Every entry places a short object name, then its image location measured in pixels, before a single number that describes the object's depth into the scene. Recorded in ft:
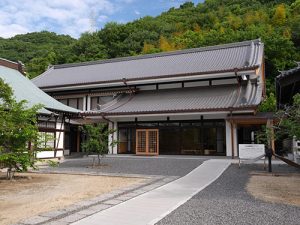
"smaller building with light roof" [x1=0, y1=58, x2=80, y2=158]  42.93
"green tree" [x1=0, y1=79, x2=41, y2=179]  25.78
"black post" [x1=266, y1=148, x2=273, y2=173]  29.65
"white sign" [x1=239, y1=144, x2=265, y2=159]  33.32
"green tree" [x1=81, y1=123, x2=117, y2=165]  37.58
